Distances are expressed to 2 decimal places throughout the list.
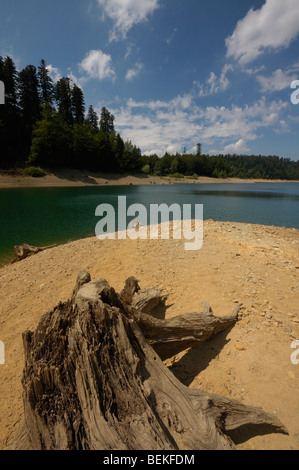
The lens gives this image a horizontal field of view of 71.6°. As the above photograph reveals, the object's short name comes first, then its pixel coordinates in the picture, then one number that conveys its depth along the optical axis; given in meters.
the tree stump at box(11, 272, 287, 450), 2.15
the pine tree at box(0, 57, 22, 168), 51.00
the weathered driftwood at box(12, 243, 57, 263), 10.47
